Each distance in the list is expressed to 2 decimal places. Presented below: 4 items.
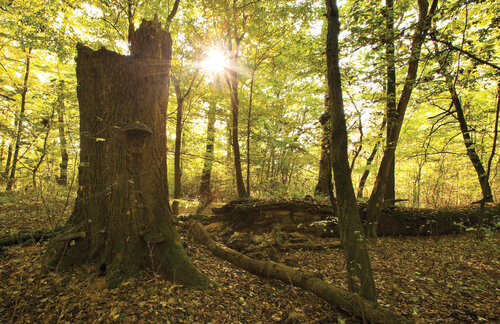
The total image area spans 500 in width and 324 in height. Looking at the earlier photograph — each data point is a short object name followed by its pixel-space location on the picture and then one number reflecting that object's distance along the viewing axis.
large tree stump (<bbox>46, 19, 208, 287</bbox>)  3.41
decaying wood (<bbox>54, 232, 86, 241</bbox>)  3.21
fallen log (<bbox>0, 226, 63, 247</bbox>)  4.05
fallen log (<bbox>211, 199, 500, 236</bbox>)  6.55
